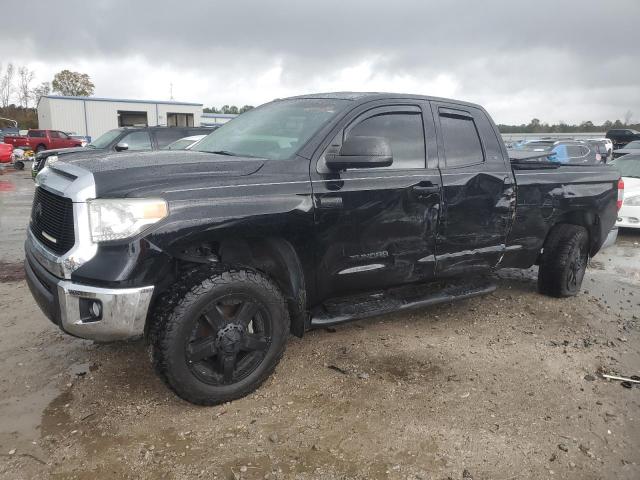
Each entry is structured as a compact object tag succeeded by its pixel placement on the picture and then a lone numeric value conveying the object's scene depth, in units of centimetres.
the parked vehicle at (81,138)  3061
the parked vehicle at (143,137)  1155
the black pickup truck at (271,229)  267
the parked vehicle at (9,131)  3563
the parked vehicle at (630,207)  880
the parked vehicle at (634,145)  2178
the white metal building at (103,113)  3875
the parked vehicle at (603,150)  2192
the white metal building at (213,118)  4775
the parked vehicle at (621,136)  3591
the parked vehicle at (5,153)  2033
